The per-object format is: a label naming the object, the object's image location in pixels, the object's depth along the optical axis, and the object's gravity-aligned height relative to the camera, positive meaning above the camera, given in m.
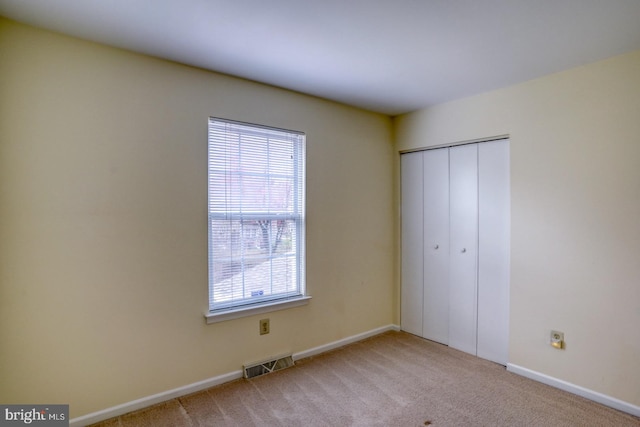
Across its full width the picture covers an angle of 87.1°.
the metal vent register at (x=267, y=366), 2.65 -1.22
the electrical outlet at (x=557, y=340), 2.50 -0.92
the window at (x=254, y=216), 2.56 +0.00
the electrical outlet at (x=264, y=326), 2.75 -0.90
